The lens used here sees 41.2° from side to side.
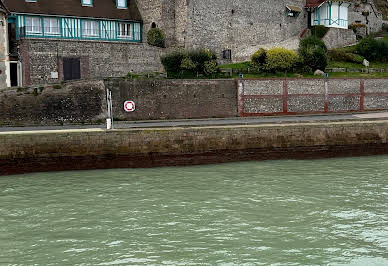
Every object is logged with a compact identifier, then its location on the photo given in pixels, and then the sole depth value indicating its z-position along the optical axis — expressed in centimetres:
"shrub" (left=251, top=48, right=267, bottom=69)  3628
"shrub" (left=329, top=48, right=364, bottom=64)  4191
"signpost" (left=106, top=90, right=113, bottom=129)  2749
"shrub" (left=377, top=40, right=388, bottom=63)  4300
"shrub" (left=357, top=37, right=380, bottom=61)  4294
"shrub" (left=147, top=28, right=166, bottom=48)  3666
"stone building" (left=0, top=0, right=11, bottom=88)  3253
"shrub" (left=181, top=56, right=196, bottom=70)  3344
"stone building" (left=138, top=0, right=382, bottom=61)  3703
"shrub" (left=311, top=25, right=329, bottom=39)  4356
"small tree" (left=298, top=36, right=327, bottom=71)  3762
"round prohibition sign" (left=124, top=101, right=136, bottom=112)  2497
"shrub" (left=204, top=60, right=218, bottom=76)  3372
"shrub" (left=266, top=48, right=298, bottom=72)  3603
